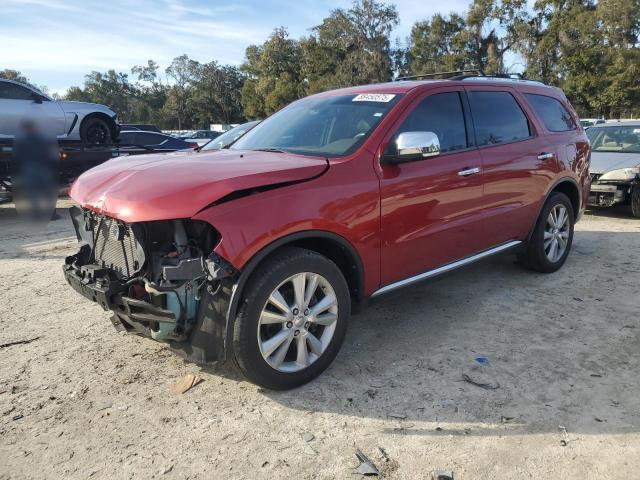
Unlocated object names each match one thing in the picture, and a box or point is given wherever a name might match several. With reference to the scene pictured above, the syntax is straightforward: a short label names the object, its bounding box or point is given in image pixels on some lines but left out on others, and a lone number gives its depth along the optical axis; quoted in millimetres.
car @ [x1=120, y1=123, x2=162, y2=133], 18969
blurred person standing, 8719
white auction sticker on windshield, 3726
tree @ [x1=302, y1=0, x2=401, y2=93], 51781
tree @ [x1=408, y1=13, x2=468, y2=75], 47781
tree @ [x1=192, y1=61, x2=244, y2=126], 71250
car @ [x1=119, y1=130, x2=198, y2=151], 14406
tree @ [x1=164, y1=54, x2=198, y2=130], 71250
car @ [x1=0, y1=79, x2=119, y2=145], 9391
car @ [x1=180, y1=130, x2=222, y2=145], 30358
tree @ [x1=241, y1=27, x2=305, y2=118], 55594
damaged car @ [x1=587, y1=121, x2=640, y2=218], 8156
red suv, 2742
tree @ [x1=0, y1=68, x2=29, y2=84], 68562
